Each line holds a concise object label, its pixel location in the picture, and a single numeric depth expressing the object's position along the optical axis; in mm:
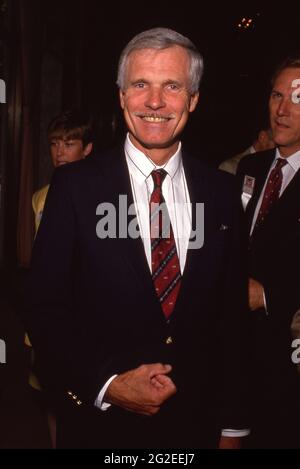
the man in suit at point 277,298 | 2248
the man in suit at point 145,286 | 1545
